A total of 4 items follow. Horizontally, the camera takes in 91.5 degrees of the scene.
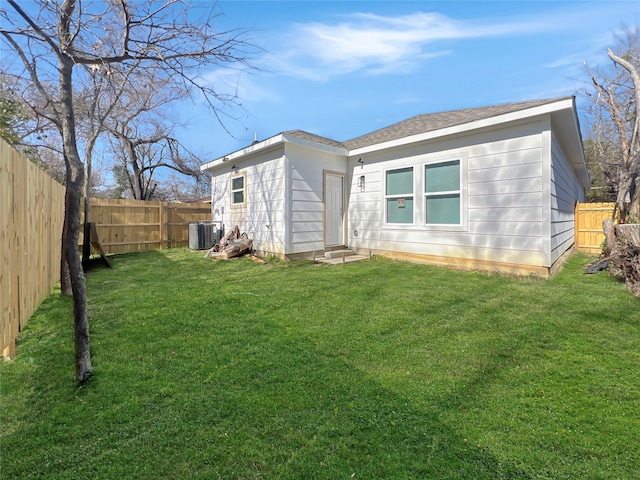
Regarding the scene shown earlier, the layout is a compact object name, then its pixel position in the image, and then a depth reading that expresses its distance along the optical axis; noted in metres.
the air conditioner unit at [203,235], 10.41
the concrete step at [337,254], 7.97
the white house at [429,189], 5.68
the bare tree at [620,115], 14.33
